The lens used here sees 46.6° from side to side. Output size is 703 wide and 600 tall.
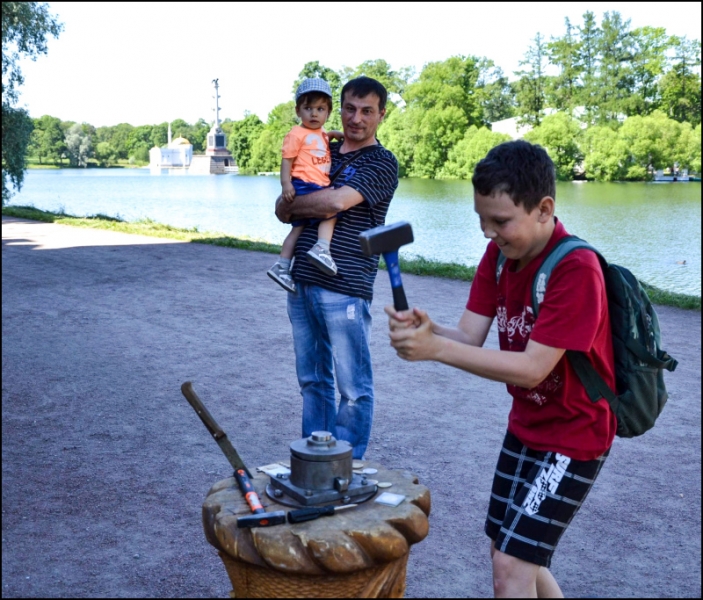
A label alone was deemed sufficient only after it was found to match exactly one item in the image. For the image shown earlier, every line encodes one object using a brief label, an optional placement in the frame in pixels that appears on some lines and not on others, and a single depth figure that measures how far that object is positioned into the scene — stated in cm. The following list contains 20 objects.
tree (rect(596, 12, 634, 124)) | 7431
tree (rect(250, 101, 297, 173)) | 9244
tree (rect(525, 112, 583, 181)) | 6588
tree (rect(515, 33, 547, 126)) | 8188
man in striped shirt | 393
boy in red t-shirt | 225
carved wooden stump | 215
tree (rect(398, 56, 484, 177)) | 7606
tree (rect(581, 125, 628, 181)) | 6538
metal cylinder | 235
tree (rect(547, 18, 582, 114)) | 8038
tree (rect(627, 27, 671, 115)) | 7538
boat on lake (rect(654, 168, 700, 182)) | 6800
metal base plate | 233
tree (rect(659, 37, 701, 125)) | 7350
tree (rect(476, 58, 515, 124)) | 8819
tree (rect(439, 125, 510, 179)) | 7006
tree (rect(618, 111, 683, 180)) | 6512
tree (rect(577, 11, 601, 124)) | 7606
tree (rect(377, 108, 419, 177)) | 7606
